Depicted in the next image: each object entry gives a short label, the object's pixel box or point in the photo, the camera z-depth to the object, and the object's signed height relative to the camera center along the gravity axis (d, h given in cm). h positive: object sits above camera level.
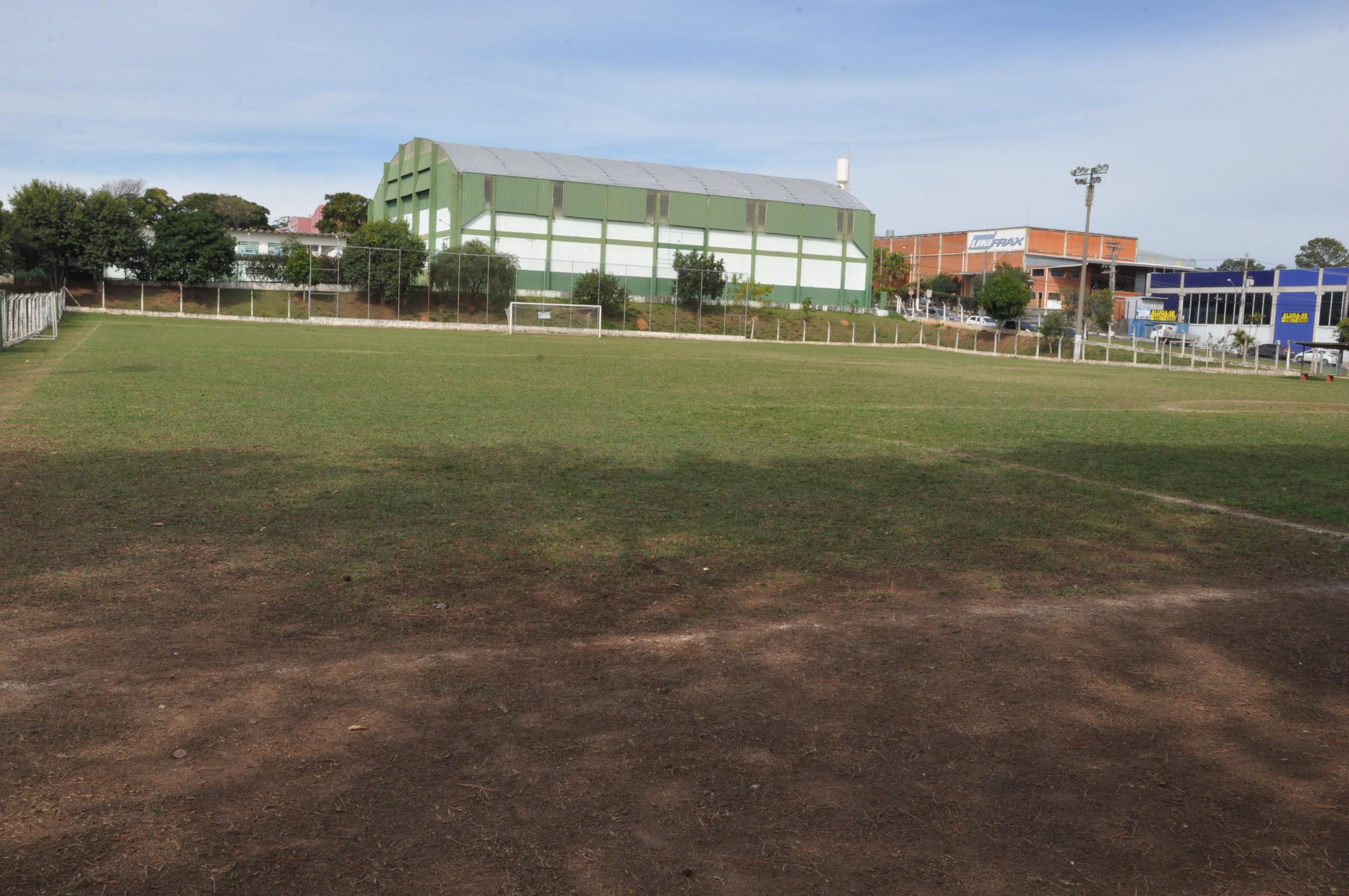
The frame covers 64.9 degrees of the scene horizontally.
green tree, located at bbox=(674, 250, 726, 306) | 7600 +473
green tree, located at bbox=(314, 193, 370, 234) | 11050 +1183
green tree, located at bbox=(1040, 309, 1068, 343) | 5978 +182
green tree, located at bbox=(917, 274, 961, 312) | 11250 +723
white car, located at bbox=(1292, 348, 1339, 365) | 5862 +80
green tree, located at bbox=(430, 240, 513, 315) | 6381 +352
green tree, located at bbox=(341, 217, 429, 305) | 6338 +373
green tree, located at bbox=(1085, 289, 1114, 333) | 8956 +426
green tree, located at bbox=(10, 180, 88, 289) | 6019 +496
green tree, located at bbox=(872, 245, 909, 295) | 11600 +906
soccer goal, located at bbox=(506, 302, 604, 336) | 6222 +108
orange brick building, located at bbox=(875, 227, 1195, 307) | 10938 +1087
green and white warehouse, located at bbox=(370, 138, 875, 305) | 7694 +947
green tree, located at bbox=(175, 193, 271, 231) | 10356 +1153
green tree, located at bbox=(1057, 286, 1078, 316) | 9800 +580
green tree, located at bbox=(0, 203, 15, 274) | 5312 +343
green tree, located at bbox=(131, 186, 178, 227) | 7000 +798
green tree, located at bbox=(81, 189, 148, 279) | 6150 +491
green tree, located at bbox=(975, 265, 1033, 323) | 8225 +459
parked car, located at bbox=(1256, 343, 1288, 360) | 7006 +119
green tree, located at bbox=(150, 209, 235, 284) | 6381 +437
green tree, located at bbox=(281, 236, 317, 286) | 6744 +377
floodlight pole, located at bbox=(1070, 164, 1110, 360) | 5541 +694
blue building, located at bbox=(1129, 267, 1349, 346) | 8375 +533
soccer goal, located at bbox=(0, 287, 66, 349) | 2764 -10
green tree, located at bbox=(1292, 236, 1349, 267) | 14550 +1625
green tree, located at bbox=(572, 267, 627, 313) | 6800 +303
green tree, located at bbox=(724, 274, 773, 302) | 8100 +426
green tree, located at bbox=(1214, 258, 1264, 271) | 16050 +1560
